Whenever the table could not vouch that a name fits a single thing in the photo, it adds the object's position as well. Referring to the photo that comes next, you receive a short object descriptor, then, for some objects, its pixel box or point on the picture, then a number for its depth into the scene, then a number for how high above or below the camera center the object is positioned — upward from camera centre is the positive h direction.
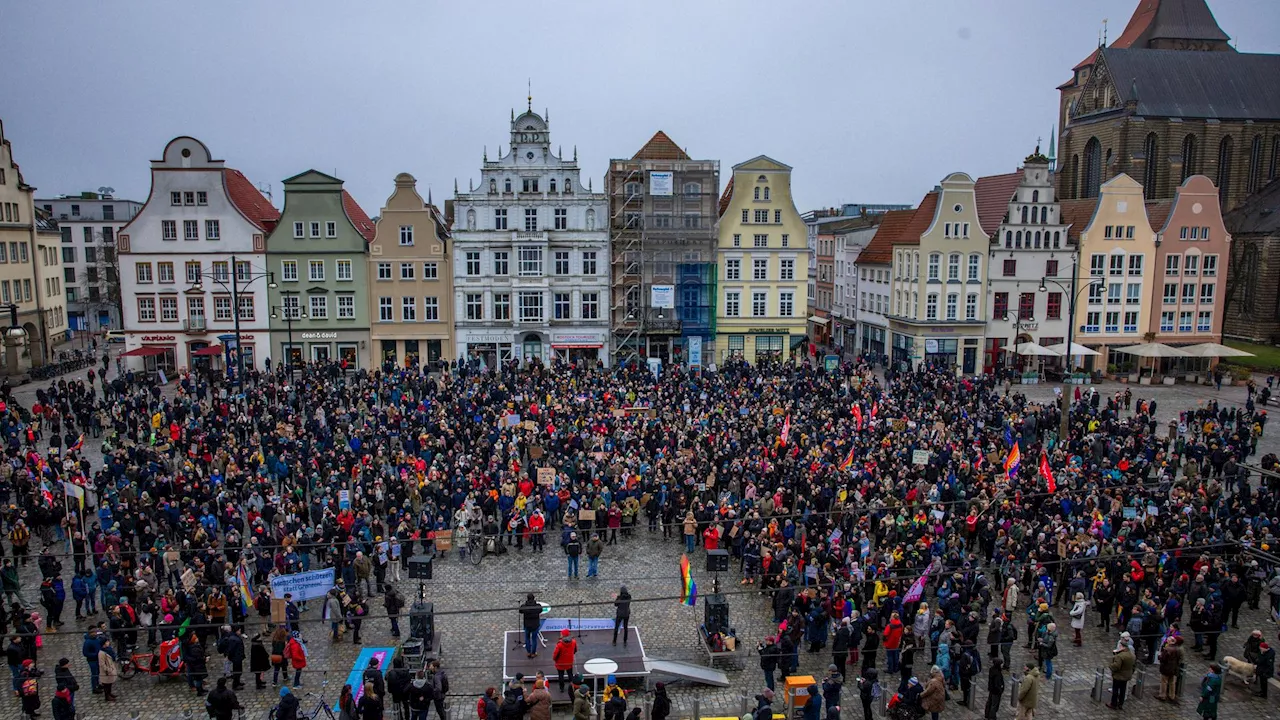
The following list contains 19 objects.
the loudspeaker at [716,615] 19.89 -7.28
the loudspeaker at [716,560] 22.88 -7.10
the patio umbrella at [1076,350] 53.19 -4.53
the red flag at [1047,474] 27.31 -5.93
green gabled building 54.94 -0.42
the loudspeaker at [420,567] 21.91 -6.93
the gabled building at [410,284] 55.41 -0.89
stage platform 18.61 -7.83
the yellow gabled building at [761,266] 58.72 +0.19
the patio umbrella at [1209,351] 51.87 -4.50
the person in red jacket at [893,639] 19.11 -7.53
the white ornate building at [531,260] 55.59 +0.54
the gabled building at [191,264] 54.22 +0.28
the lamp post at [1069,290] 37.97 -1.23
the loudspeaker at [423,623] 19.17 -7.23
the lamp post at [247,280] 54.49 -0.65
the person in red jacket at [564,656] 18.17 -7.42
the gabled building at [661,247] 57.41 +1.35
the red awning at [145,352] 52.75 -4.63
